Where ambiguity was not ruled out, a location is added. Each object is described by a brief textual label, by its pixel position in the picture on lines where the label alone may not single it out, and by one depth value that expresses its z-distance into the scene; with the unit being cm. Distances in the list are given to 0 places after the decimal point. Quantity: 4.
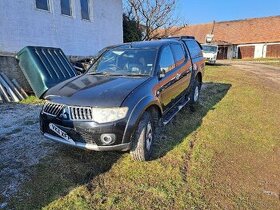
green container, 614
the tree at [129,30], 1409
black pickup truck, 289
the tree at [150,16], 1896
